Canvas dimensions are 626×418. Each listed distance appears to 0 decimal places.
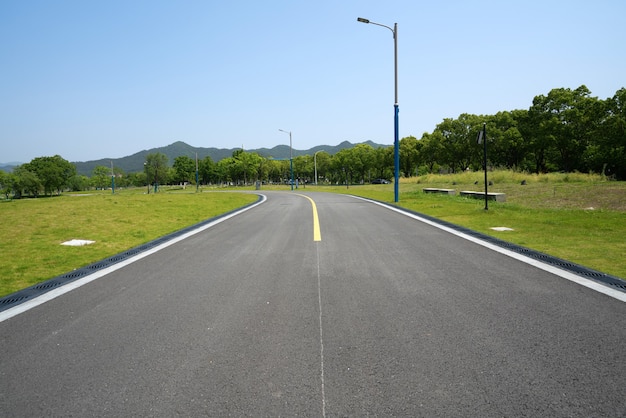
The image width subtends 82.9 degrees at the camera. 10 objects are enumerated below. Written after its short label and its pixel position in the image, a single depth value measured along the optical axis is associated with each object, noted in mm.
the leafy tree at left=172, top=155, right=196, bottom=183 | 122931
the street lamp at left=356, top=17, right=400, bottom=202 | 20375
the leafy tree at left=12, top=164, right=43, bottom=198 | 99312
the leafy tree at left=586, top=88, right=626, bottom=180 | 40375
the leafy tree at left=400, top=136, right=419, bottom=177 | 83312
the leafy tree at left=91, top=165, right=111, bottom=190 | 182125
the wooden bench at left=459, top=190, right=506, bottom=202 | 17484
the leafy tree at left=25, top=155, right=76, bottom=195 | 106562
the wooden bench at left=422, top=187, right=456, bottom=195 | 23270
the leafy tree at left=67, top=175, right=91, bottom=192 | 144375
